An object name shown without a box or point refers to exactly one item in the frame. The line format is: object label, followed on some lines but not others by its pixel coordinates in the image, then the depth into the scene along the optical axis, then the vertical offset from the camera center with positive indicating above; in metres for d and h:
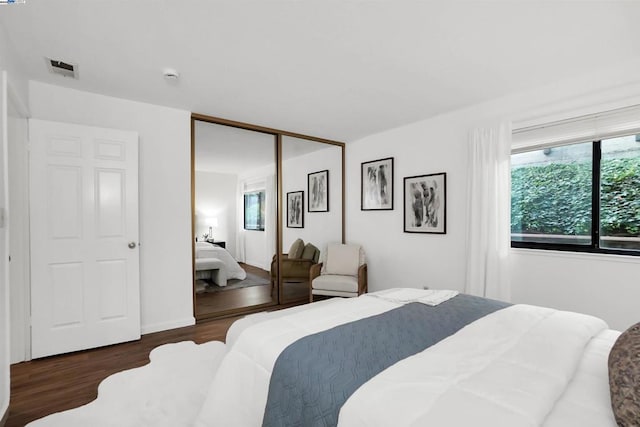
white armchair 4.12 -0.88
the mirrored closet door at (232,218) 3.90 -0.10
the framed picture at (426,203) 3.85 +0.10
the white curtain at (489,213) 3.23 -0.02
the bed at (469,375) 0.92 -0.59
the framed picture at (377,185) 4.49 +0.39
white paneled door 2.81 -0.26
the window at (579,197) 2.70 +0.14
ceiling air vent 2.57 +1.21
